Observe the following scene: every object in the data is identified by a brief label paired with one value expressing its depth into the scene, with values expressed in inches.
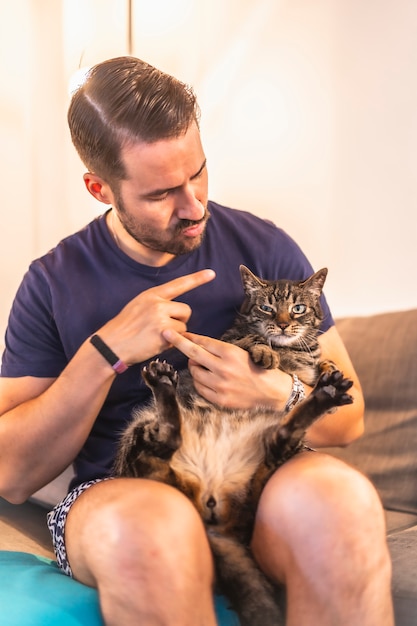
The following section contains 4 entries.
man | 42.0
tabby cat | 46.6
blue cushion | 45.1
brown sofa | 67.5
